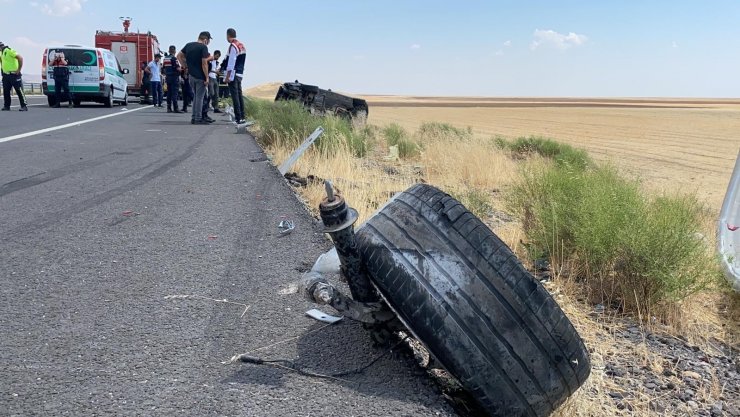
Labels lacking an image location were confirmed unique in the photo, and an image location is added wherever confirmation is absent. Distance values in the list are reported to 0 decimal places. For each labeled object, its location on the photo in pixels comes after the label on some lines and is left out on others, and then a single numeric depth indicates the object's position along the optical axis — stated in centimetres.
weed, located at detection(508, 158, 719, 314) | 453
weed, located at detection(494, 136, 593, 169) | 1418
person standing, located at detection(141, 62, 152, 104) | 2882
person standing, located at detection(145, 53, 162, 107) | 2555
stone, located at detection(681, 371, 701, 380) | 369
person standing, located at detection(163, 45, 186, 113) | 2045
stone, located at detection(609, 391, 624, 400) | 337
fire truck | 3086
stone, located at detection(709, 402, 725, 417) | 331
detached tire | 240
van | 2172
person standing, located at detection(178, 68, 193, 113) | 2116
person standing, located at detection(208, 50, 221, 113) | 1782
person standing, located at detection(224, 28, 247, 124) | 1426
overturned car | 1847
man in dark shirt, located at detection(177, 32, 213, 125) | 1471
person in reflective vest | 1975
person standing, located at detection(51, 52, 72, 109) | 2119
